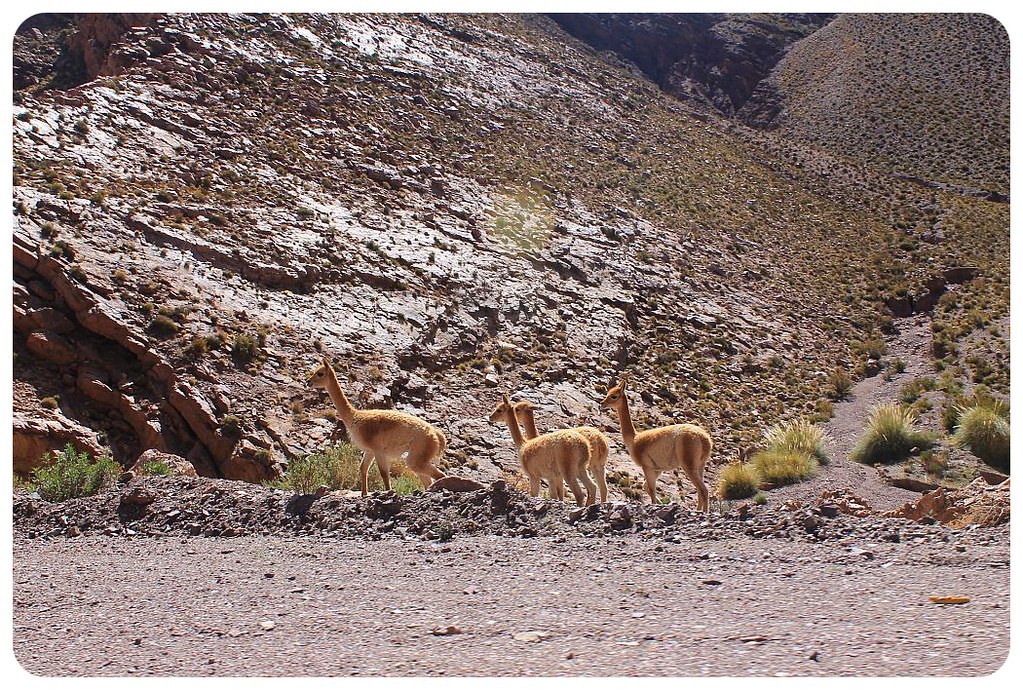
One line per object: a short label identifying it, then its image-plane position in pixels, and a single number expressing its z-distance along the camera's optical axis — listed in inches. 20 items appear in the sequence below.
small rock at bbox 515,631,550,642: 217.3
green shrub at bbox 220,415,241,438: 700.7
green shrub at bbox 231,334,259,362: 791.1
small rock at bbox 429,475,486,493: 401.1
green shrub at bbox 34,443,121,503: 445.7
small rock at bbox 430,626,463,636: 224.5
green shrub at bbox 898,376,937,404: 1092.5
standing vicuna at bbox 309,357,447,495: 441.1
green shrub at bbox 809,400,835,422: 1036.5
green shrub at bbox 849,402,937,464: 791.1
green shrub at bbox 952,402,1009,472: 731.4
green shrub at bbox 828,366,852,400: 1139.9
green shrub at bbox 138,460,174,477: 489.8
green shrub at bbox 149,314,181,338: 763.4
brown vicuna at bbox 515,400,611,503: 434.9
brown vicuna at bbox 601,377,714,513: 457.1
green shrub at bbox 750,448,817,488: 714.2
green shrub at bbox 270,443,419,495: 539.5
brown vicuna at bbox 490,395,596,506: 407.8
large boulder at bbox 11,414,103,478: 607.2
